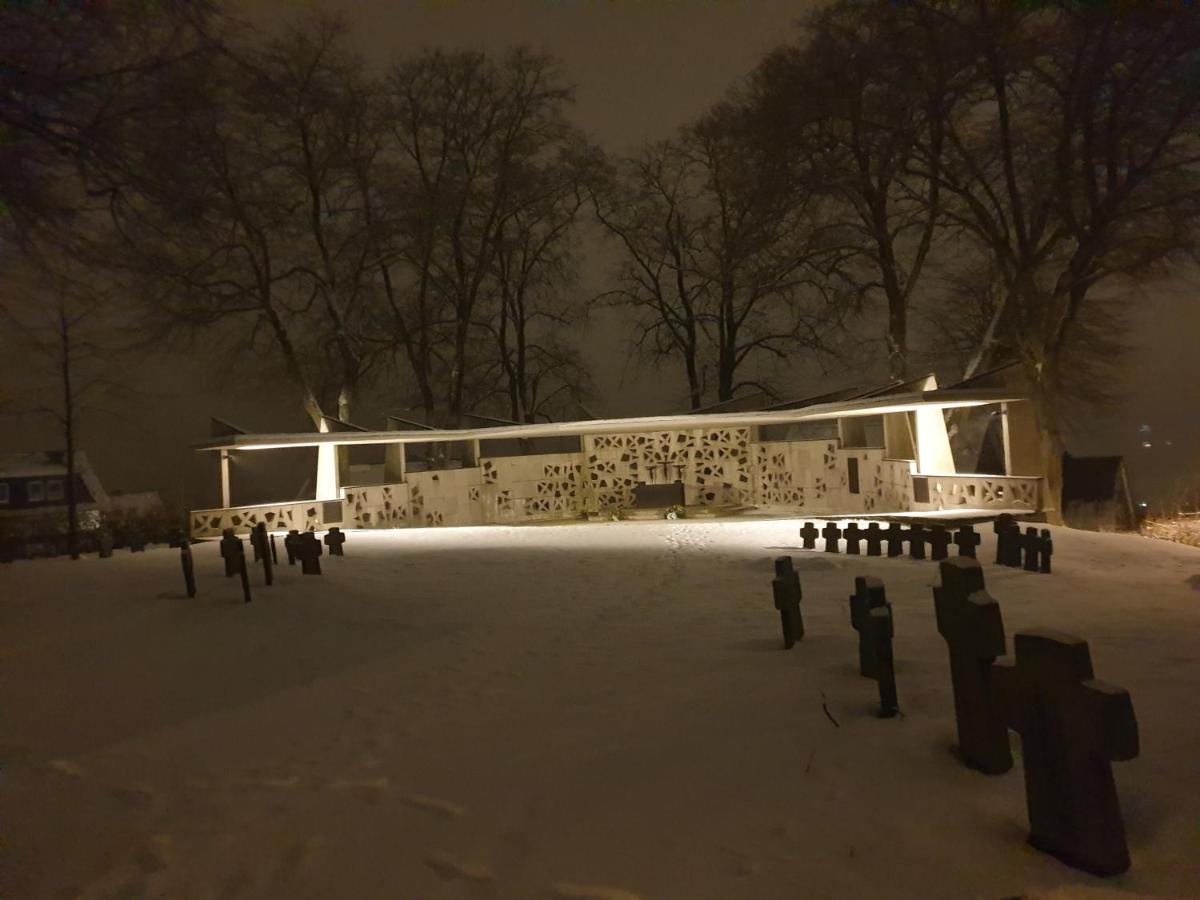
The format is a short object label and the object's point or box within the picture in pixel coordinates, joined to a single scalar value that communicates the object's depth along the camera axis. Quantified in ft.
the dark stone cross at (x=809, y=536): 38.91
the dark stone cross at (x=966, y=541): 29.14
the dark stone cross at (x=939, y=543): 32.99
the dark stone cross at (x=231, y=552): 30.01
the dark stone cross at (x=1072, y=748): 8.18
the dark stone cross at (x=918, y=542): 34.22
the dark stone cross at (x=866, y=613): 15.16
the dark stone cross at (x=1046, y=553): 29.28
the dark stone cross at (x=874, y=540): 35.40
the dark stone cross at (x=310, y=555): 33.19
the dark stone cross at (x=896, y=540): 35.09
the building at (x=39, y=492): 64.90
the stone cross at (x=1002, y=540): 30.73
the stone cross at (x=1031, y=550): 29.89
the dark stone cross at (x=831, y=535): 38.01
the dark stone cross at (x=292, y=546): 34.94
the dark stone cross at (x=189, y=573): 27.94
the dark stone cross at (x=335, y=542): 40.22
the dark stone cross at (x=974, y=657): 10.71
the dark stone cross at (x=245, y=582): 26.99
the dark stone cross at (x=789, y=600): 18.76
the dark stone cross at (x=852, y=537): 36.40
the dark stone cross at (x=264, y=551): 29.30
